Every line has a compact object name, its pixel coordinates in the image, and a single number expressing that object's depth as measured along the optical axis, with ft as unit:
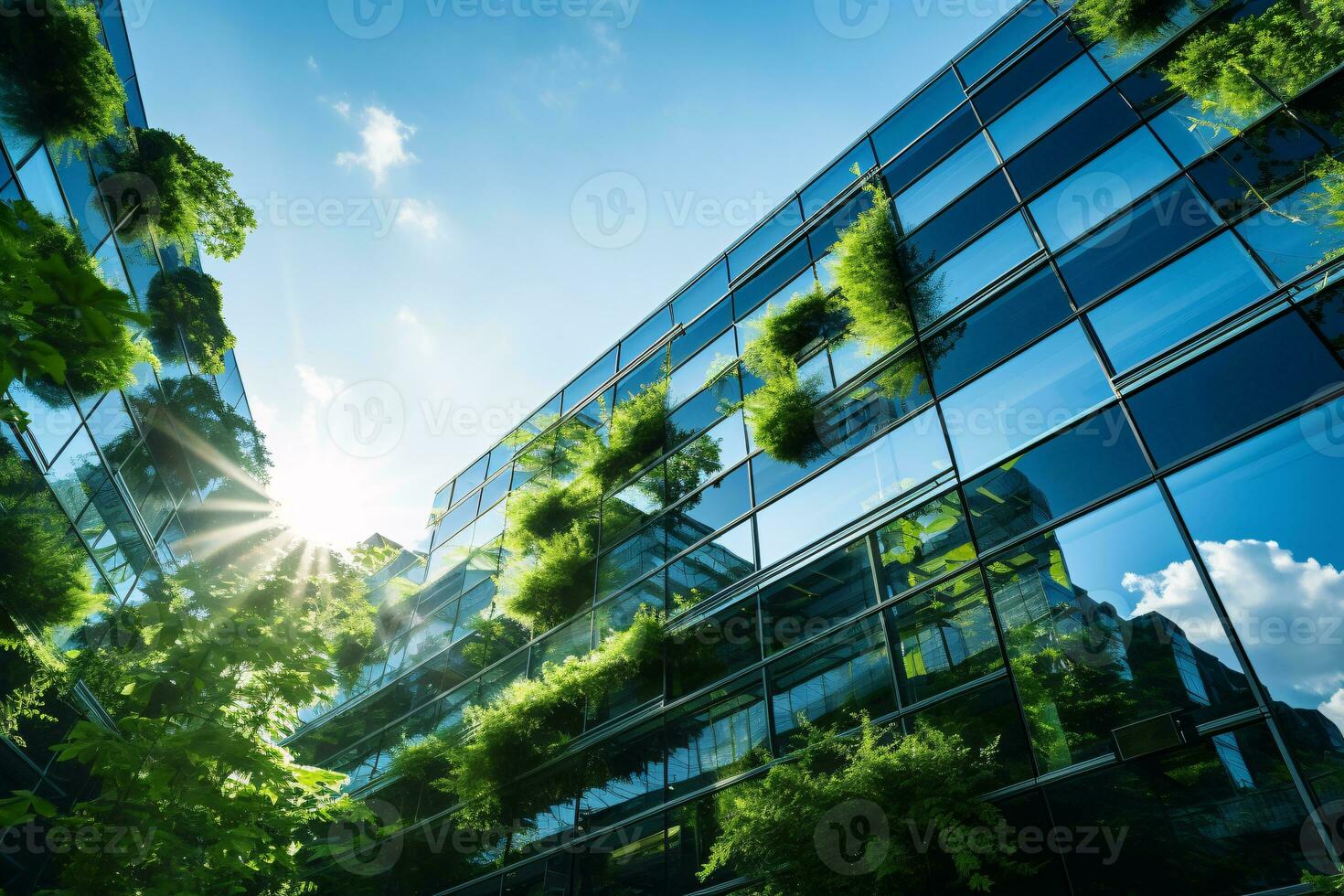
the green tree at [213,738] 22.97
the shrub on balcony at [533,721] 41.70
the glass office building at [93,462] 31.07
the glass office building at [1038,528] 21.09
